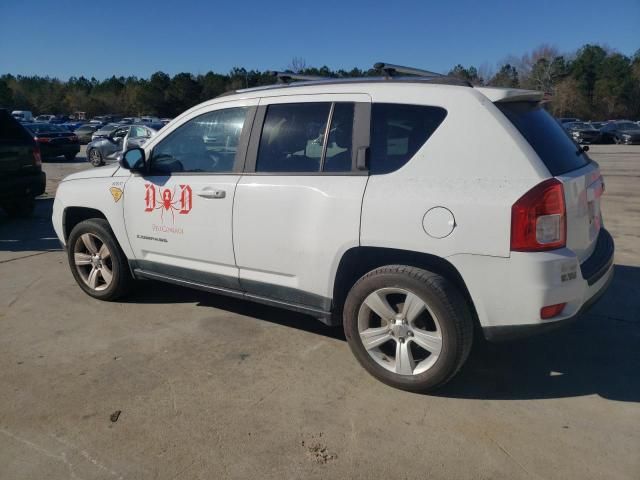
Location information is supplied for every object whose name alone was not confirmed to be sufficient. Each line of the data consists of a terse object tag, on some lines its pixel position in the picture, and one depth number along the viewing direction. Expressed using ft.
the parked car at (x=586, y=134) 107.96
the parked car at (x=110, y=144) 61.41
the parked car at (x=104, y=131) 92.51
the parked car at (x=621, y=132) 105.19
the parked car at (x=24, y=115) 154.94
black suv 26.30
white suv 9.21
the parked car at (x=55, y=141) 70.90
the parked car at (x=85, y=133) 122.52
